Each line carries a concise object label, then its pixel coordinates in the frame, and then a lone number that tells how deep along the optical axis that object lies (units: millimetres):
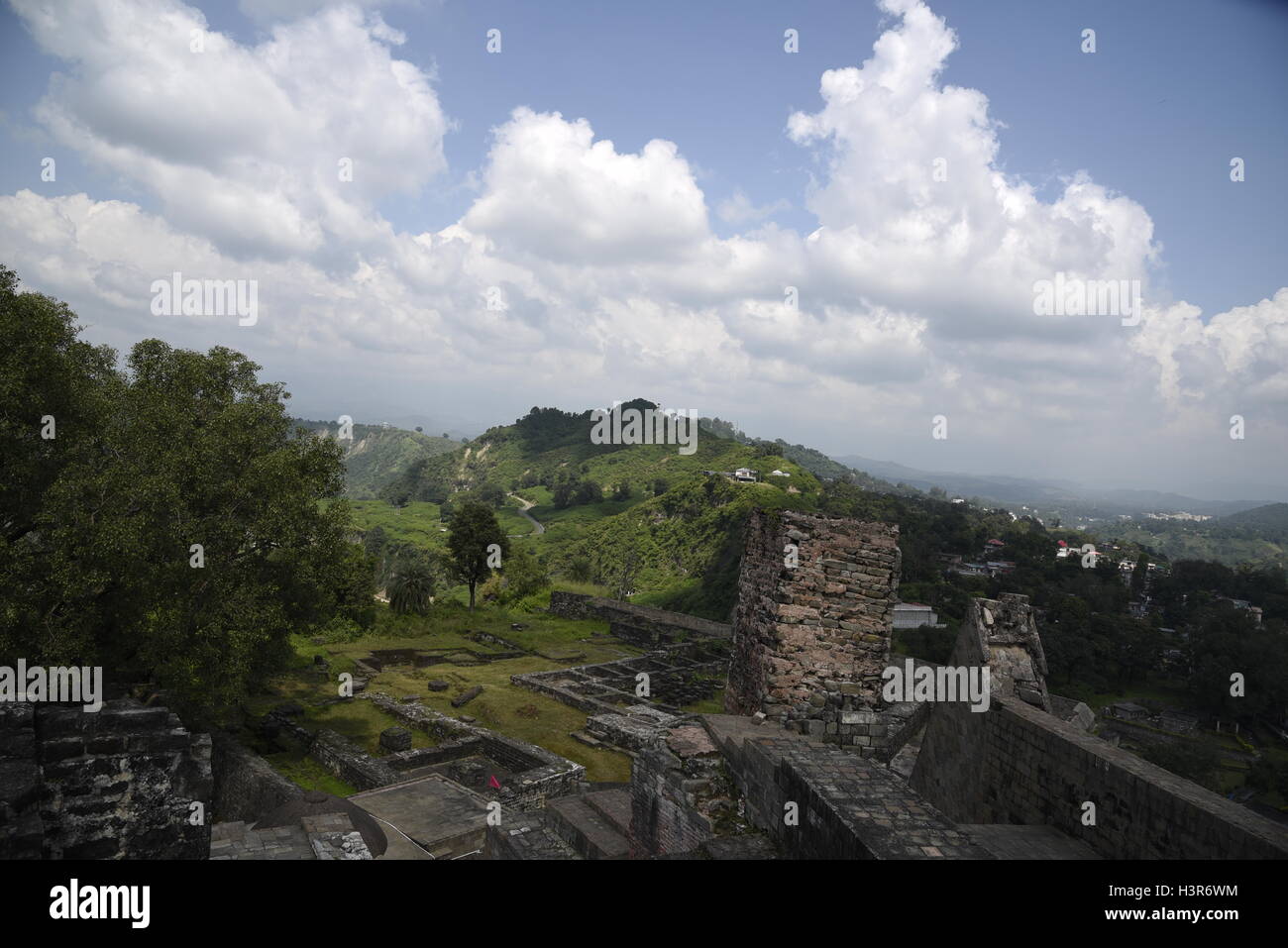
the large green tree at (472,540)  39625
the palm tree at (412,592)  35281
